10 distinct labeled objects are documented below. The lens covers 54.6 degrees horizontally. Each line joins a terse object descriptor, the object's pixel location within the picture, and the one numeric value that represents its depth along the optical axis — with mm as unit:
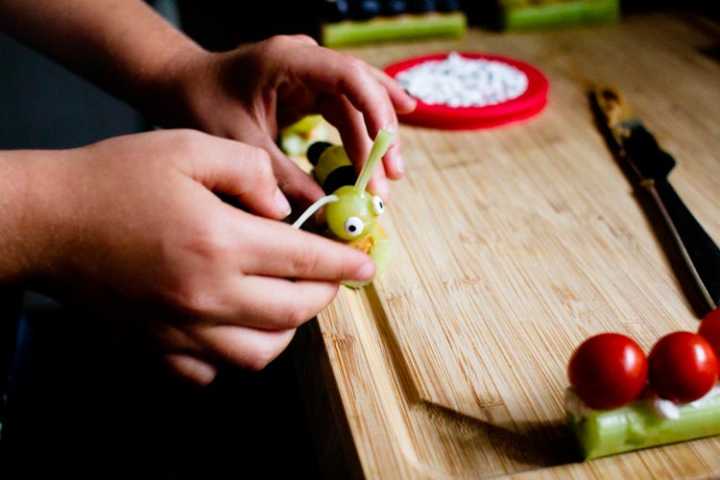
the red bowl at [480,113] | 914
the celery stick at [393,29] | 1177
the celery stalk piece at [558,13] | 1234
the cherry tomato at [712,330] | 474
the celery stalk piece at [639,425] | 445
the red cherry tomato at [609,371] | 427
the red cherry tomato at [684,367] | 432
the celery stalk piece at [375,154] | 541
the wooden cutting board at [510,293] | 483
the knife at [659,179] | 629
